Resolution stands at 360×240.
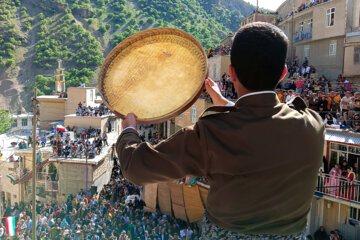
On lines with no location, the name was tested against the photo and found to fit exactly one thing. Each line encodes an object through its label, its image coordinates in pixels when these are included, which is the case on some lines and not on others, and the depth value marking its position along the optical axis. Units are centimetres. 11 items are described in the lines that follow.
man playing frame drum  152
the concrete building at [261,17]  3891
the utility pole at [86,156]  2159
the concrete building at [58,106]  3547
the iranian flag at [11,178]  2274
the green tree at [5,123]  4950
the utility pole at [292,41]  2818
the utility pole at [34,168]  1245
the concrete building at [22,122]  4681
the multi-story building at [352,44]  1945
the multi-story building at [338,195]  1194
